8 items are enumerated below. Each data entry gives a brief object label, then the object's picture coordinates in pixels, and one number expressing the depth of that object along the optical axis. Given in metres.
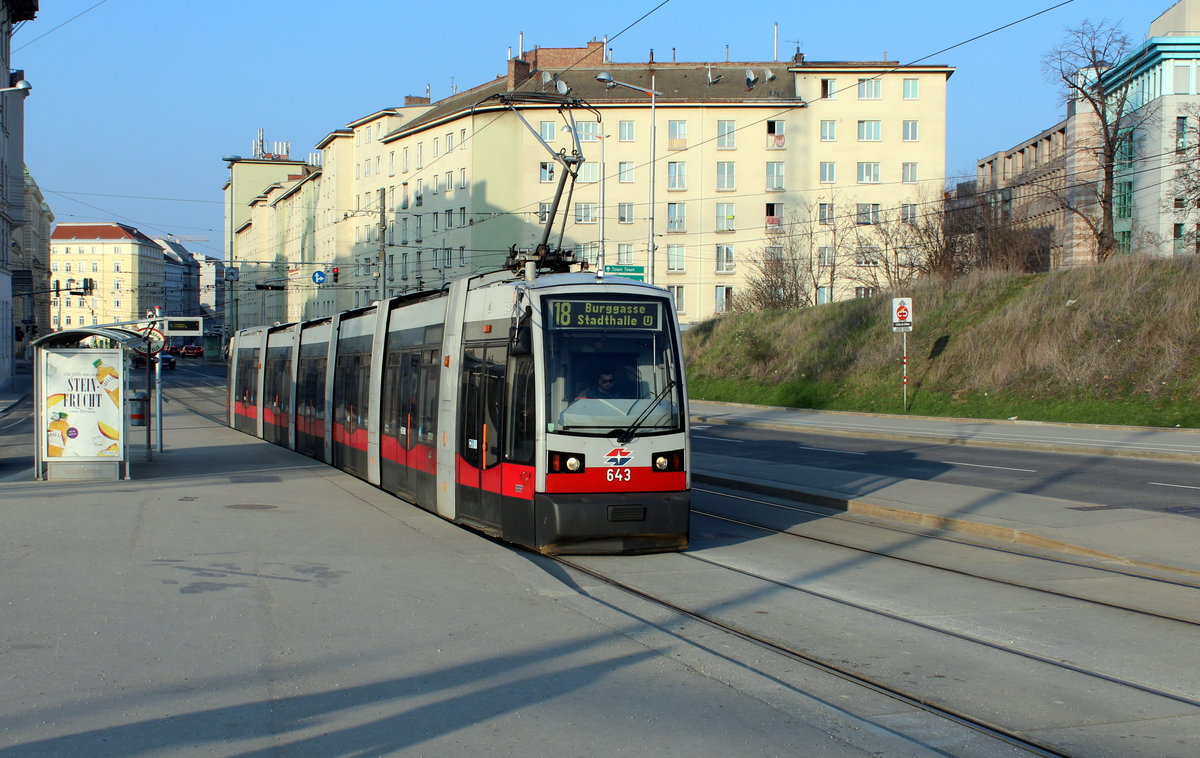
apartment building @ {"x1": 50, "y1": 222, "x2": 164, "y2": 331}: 158.12
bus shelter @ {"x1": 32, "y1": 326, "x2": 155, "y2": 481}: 17.56
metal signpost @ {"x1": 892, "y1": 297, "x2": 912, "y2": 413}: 32.09
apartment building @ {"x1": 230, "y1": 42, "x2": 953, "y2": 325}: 67.00
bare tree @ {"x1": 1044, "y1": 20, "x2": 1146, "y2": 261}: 45.59
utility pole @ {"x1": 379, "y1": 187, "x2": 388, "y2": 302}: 37.50
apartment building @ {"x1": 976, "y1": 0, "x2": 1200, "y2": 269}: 63.41
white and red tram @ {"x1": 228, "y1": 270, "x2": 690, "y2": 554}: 11.07
